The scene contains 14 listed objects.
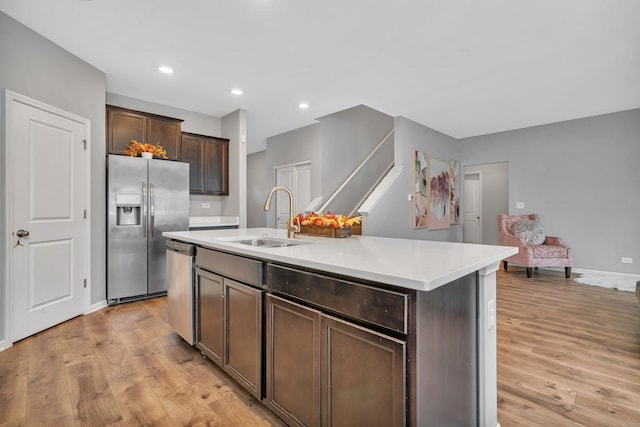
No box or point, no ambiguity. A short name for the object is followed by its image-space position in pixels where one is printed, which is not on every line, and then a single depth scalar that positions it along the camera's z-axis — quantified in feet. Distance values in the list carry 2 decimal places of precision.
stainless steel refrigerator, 11.73
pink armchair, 16.35
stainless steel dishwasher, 7.56
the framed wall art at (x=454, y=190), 21.02
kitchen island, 3.44
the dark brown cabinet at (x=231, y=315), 5.54
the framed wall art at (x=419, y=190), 17.58
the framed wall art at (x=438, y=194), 18.85
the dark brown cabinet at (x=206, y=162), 15.56
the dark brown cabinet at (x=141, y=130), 12.76
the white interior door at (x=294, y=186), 19.90
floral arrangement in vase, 12.63
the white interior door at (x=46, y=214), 8.53
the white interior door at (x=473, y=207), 25.70
